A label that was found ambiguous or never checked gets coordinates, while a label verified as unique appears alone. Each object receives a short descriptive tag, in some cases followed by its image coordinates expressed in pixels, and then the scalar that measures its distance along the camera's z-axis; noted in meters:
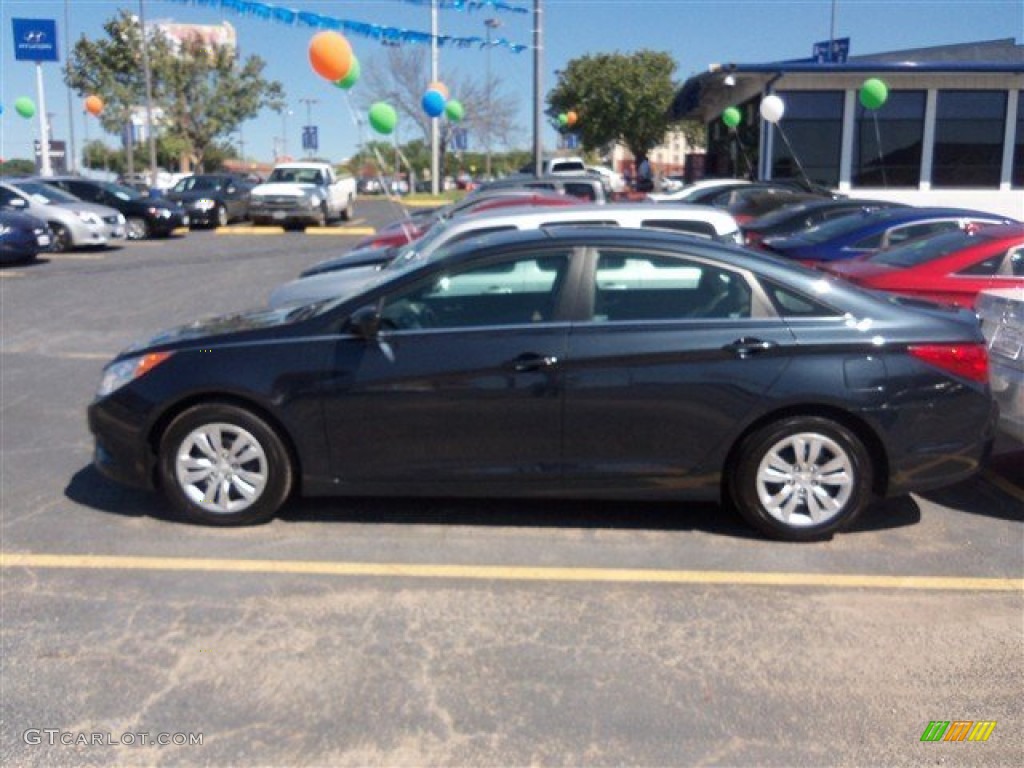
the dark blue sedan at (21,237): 18.00
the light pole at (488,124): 45.56
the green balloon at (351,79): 13.20
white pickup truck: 27.95
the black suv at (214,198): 29.14
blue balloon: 17.70
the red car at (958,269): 7.80
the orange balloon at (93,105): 38.94
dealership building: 25.14
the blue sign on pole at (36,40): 29.59
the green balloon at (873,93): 22.20
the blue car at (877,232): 9.93
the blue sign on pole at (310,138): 34.22
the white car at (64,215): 20.80
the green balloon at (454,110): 23.73
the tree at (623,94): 48.31
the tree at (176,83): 47.44
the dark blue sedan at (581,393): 4.92
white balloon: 23.33
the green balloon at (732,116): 27.62
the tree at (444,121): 30.89
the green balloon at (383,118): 13.55
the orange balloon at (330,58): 12.71
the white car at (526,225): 8.16
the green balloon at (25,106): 35.75
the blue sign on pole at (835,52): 28.22
